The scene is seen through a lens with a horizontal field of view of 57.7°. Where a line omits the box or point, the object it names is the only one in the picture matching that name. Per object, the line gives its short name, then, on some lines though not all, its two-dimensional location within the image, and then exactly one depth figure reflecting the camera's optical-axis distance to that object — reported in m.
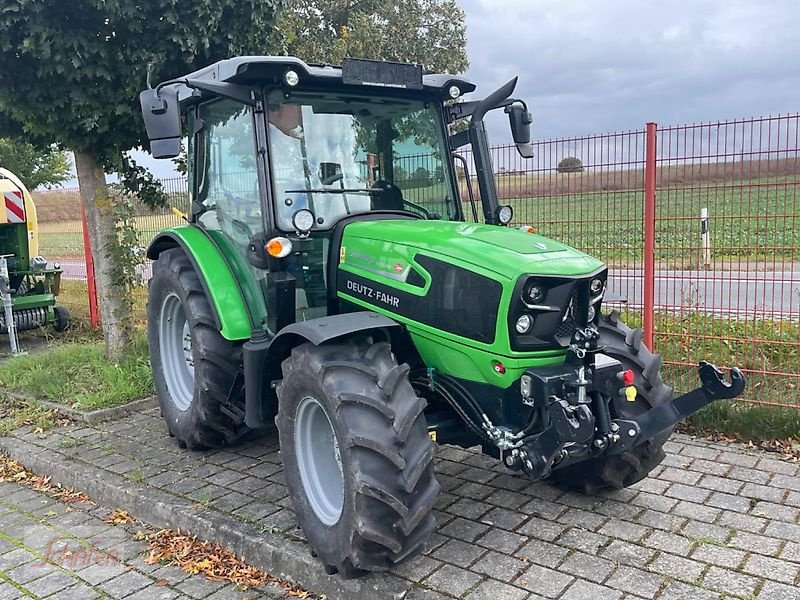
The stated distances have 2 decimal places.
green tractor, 3.21
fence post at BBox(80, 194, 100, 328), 9.57
